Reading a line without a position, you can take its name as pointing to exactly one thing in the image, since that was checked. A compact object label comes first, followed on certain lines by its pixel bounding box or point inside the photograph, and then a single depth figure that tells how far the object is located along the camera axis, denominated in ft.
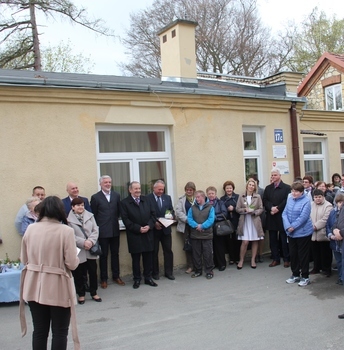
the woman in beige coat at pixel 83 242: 20.03
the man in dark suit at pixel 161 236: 24.57
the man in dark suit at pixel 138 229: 22.80
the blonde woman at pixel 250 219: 26.48
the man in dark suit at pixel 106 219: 22.66
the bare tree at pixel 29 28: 53.93
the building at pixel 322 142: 39.73
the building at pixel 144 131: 22.33
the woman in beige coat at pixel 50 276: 12.15
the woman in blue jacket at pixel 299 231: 22.24
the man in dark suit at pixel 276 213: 26.61
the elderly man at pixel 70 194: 21.90
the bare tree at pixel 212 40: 81.61
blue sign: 31.22
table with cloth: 19.74
